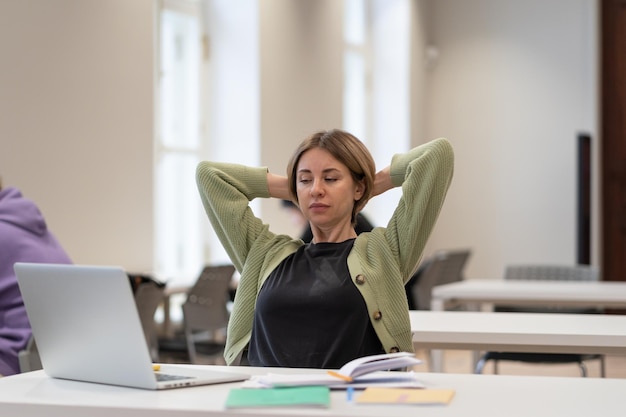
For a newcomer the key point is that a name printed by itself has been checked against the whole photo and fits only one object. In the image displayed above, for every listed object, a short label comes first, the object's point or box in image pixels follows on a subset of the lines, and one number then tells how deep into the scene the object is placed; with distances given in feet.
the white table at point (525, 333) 8.89
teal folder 5.27
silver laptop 5.63
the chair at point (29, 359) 10.41
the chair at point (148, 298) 13.99
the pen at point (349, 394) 5.52
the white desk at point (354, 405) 5.21
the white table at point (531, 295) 13.89
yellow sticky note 5.38
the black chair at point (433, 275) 21.89
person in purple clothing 10.67
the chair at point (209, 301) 17.60
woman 7.66
